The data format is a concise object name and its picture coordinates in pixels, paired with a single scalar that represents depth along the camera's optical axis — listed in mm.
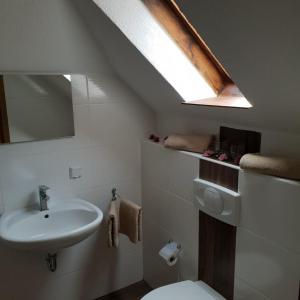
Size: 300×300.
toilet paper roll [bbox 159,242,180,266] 2041
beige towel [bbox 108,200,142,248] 2076
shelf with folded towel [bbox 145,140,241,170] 1666
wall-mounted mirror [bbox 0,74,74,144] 1809
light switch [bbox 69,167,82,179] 2081
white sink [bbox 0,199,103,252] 1646
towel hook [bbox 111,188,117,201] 2259
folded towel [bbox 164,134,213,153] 1887
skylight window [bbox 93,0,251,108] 1588
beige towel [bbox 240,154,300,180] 1395
